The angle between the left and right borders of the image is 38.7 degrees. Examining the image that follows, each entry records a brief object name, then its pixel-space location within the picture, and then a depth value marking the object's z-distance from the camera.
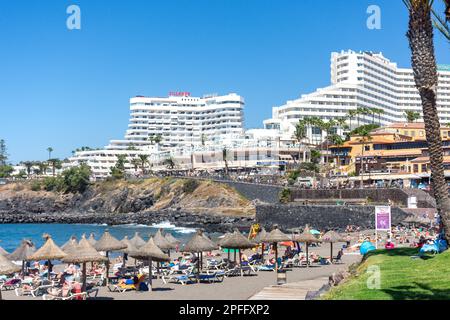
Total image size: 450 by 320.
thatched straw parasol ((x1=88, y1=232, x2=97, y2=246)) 33.60
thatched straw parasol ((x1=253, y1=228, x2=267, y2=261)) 33.03
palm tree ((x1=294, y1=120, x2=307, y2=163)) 115.81
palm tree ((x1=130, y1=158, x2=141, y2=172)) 148.50
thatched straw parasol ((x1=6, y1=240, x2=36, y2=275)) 30.28
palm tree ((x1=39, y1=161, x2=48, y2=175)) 169.64
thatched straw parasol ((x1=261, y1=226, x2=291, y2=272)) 30.91
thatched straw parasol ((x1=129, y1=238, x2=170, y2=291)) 25.78
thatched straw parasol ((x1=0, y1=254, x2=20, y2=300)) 24.70
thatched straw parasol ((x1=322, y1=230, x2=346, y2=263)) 36.77
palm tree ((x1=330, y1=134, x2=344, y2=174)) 100.50
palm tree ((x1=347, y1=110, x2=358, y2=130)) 125.01
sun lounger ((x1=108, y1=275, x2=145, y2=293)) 25.56
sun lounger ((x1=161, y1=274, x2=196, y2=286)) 28.19
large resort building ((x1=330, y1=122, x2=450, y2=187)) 82.31
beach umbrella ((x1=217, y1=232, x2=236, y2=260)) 30.06
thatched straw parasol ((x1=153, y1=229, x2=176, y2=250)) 34.28
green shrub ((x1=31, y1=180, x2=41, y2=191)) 135.50
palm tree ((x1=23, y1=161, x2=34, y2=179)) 174.21
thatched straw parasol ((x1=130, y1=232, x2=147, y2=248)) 33.09
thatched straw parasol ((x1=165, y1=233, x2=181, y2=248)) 35.82
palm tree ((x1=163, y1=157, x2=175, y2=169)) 136.88
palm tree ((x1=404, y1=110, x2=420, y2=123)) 122.19
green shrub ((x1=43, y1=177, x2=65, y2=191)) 132.12
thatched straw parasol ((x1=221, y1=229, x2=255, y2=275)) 30.56
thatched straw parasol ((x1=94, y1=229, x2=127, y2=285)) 30.67
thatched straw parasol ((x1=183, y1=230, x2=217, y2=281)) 28.72
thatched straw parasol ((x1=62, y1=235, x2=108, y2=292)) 23.23
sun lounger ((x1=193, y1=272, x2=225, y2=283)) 28.52
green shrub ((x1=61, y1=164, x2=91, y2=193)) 127.44
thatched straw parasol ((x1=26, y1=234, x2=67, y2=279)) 25.77
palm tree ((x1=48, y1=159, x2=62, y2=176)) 167.54
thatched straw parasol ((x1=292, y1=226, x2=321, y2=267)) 33.50
